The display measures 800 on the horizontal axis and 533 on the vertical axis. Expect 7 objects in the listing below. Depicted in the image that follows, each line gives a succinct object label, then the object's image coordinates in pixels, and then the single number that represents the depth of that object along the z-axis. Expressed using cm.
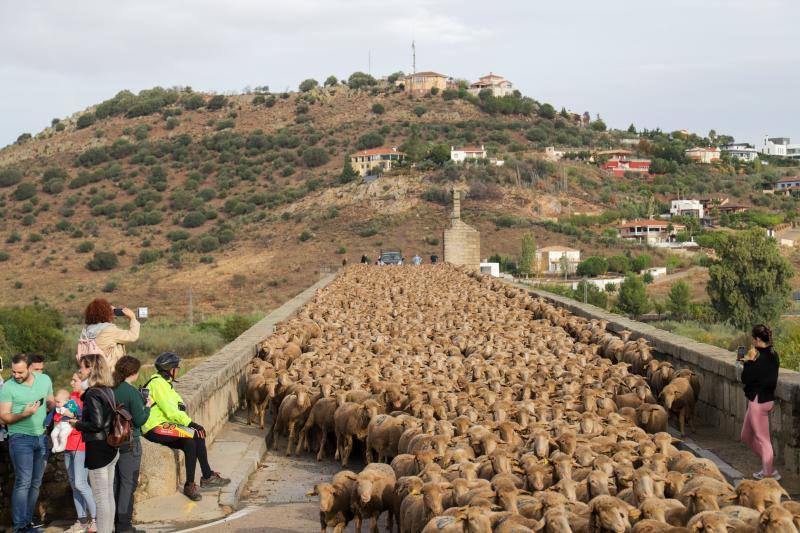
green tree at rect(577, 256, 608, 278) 7144
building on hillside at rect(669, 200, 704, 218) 9550
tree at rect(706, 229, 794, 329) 5594
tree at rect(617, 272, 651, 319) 6078
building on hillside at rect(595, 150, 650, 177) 10481
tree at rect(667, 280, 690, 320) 5975
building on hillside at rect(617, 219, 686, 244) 8406
